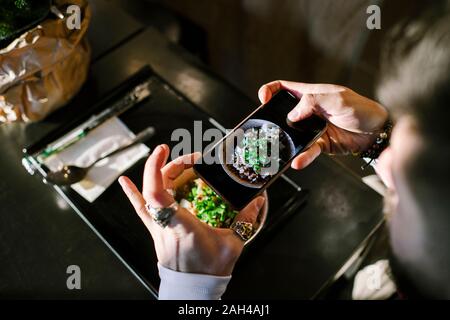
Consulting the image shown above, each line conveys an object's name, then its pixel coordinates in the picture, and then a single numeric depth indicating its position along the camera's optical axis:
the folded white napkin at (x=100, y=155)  0.96
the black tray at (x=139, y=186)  0.91
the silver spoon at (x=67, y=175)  0.95
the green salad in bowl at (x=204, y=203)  0.82
